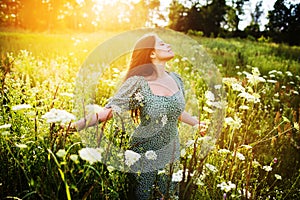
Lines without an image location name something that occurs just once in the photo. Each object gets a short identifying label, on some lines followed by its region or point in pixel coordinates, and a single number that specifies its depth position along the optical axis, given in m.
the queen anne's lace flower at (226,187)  1.89
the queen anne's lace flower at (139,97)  2.44
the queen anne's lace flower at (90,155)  1.17
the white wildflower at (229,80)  2.96
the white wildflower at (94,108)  1.50
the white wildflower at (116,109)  2.35
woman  2.48
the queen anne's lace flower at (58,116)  1.27
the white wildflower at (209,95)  2.48
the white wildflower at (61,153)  1.17
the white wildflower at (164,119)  2.51
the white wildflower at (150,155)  2.02
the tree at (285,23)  26.34
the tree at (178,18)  38.62
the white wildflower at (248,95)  2.54
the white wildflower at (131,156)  1.59
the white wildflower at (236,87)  2.69
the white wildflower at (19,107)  1.39
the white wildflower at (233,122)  2.17
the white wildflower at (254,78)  2.72
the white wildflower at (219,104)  2.72
